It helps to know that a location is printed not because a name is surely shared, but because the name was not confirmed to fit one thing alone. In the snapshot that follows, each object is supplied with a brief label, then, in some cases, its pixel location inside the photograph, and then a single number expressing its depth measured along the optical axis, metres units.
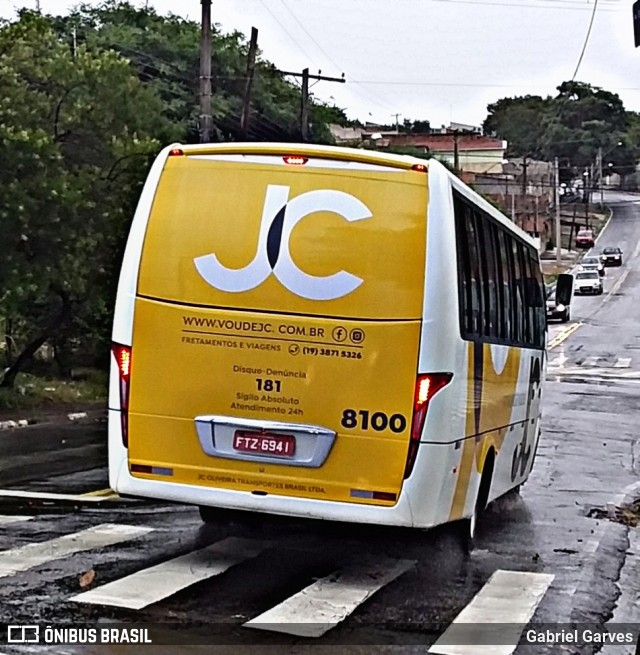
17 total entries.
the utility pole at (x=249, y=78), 31.91
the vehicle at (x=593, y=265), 69.57
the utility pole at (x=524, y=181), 76.94
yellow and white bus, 7.96
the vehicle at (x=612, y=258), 83.38
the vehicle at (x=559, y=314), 51.47
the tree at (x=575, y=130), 112.19
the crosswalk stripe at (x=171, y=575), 7.43
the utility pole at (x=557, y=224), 79.00
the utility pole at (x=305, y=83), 37.88
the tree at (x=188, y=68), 56.34
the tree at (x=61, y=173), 22.17
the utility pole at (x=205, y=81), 26.09
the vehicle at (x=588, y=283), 66.62
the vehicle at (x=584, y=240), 94.88
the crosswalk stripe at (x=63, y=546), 8.44
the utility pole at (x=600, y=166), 110.34
